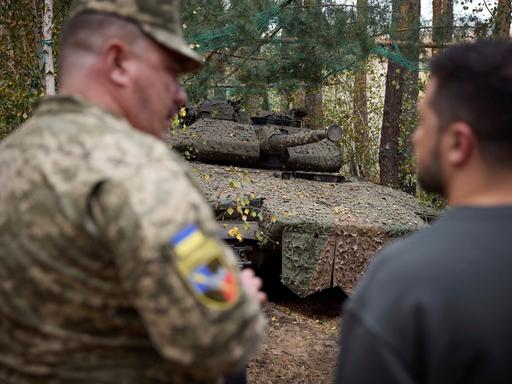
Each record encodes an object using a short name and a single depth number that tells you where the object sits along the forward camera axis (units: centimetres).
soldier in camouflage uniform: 136
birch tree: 539
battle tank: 649
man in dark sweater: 127
